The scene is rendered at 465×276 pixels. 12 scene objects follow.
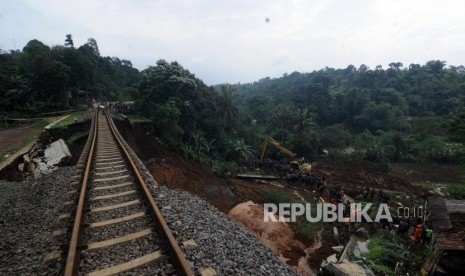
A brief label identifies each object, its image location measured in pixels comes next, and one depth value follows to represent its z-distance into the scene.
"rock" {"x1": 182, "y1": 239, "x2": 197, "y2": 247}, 4.72
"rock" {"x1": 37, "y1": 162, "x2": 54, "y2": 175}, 13.91
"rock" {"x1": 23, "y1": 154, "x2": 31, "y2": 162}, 14.81
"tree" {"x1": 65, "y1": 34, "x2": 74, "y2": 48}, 68.12
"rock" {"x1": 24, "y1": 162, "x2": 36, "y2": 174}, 14.25
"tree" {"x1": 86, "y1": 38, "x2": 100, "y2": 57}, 78.81
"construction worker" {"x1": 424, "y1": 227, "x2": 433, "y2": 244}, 12.36
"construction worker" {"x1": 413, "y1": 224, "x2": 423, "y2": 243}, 12.68
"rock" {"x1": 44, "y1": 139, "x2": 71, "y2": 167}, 14.82
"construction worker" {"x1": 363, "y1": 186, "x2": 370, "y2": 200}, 21.78
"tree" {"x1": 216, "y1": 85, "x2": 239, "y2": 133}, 42.56
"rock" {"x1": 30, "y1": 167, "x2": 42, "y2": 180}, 13.70
